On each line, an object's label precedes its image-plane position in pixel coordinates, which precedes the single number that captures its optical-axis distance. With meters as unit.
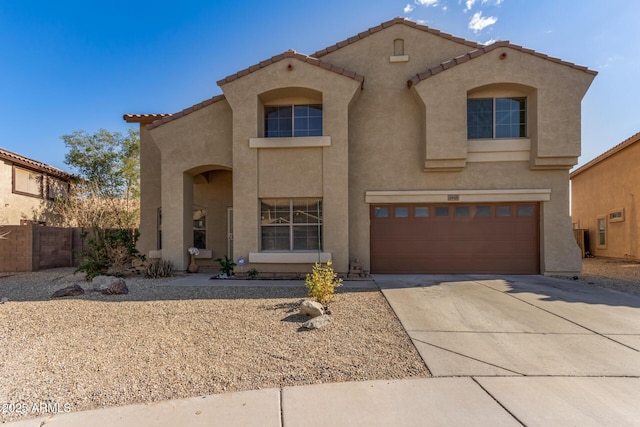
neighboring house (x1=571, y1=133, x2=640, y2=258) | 14.99
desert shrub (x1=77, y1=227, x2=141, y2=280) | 9.96
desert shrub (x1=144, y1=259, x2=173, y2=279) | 10.35
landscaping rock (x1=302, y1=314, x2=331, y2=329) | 5.26
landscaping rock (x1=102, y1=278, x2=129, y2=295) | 7.89
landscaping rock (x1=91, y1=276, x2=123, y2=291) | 8.04
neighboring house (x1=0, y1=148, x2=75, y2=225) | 16.12
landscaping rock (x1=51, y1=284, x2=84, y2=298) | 7.60
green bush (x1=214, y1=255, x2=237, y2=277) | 10.16
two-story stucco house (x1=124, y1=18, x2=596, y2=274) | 9.99
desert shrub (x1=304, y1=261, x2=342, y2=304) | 6.61
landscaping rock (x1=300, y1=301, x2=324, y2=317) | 5.75
